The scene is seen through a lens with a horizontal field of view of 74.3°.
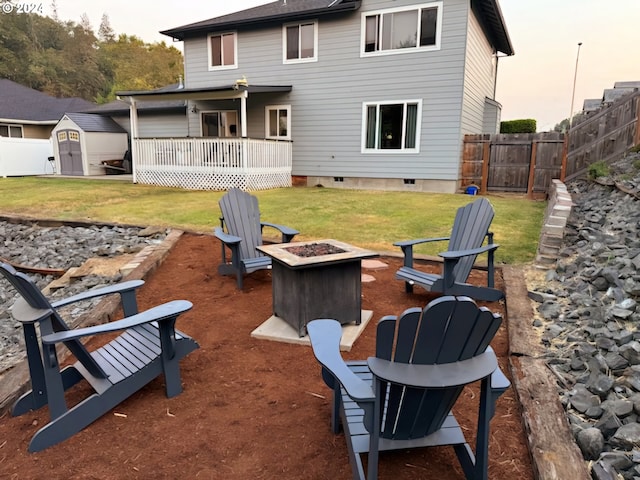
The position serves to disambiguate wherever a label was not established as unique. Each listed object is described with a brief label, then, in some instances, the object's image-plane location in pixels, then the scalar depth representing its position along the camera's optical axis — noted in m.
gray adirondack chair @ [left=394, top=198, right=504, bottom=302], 3.58
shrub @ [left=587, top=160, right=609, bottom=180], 7.88
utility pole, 22.52
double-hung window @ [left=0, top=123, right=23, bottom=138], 19.02
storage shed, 17.06
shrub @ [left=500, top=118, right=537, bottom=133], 15.44
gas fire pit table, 3.08
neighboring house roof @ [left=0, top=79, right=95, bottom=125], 19.44
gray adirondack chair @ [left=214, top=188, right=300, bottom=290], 4.12
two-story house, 11.46
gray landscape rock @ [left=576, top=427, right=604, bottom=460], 1.80
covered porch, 11.84
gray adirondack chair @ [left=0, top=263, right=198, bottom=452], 1.99
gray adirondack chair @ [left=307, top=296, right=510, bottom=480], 1.40
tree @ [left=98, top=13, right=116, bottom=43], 55.22
